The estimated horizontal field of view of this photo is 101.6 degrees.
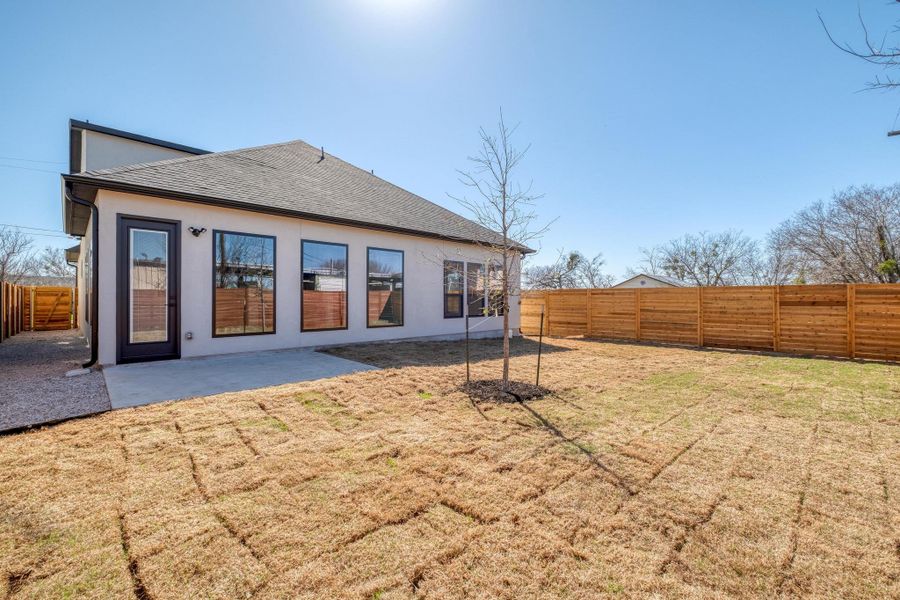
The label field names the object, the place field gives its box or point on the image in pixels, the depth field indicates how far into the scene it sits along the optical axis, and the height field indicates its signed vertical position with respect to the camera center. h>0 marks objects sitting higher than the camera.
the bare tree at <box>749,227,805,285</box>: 21.98 +2.47
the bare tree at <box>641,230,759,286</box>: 27.59 +3.31
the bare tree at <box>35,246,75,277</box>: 29.72 +2.82
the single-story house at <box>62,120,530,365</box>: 5.80 +0.88
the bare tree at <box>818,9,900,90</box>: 2.28 +1.57
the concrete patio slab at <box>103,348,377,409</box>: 4.47 -1.13
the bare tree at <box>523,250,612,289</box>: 30.03 +2.33
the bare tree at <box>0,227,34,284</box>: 22.73 +2.91
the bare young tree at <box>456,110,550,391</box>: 4.77 +1.49
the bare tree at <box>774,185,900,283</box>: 16.39 +3.13
